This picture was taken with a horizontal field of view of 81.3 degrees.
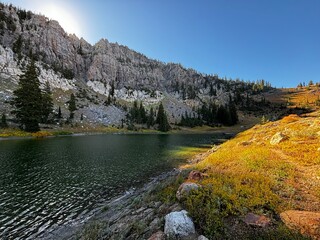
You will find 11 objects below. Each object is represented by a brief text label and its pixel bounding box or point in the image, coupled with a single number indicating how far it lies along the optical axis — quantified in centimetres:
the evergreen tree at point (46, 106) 9981
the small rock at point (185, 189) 1286
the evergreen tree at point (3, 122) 7375
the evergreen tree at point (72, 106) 13062
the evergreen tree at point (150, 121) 16100
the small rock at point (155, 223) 1047
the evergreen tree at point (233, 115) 19139
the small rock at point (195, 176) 1731
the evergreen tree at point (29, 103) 7950
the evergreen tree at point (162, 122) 15238
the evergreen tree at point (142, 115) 16798
